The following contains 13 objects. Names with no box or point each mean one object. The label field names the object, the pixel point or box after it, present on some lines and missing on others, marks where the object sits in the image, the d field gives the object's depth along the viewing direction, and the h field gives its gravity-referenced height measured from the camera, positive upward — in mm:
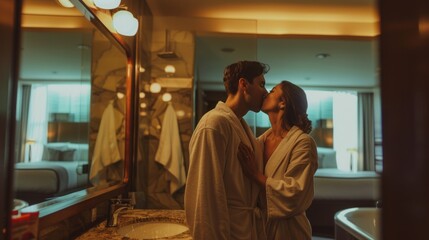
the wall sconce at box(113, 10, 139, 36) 1778 +665
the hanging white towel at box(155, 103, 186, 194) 2451 -122
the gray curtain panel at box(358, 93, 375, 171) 6115 +213
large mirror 936 +116
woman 1353 -130
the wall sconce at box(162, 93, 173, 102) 2517 +320
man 1188 -179
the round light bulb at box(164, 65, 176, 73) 2533 +556
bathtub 2150 -669
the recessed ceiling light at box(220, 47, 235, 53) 2782 +805
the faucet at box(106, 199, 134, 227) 1543 -389
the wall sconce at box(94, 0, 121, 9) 1529 +672
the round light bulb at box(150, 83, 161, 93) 2495 +394
